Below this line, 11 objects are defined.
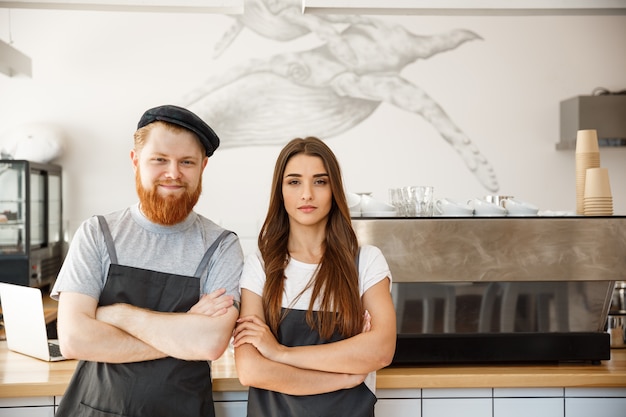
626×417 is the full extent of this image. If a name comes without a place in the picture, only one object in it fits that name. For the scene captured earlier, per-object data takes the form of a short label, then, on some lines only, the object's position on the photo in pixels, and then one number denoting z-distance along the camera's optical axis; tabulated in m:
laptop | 2.39
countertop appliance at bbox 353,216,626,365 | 2.34
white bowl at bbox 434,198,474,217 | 2.42
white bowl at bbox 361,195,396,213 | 2.39
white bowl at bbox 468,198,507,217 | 2.42
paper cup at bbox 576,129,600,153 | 2.54
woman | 1.80
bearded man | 1.77
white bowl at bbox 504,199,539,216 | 2.42
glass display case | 4.24
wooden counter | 2.14
